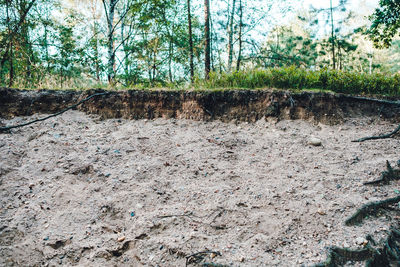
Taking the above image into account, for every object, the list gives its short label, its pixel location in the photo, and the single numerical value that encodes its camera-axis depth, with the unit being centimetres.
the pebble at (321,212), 251
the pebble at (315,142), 359
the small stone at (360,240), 218
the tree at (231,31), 838
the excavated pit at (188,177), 226
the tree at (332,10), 991
